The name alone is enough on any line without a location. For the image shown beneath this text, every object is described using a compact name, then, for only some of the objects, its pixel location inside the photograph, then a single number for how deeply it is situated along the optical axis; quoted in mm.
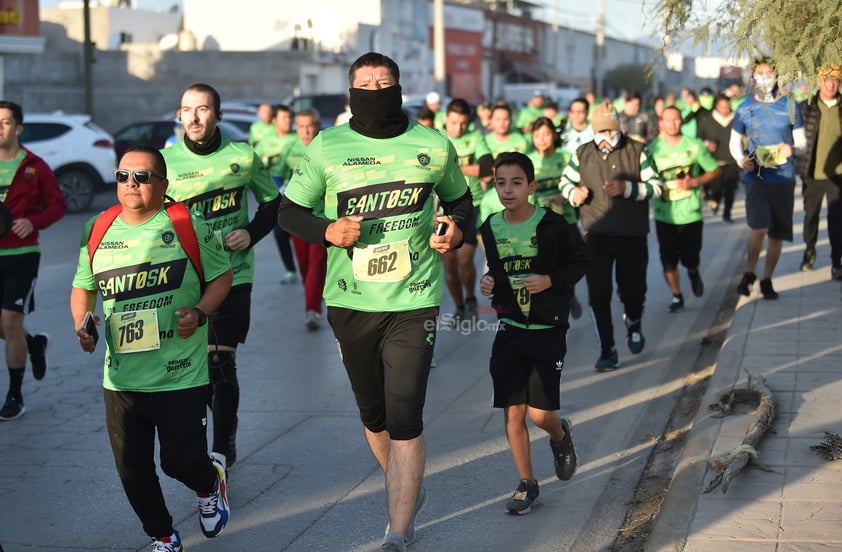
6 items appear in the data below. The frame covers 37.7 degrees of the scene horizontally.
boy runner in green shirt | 5930
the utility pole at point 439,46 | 42281
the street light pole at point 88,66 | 34991
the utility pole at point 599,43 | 74925
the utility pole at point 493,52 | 63525
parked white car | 22500
